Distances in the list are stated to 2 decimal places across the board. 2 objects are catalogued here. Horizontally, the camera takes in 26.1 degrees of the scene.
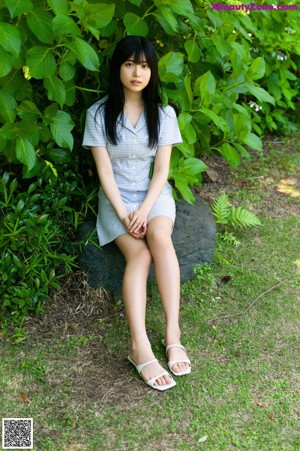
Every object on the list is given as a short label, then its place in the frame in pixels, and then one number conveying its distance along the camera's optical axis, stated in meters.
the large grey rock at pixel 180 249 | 3.11
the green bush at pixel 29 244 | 2.89
